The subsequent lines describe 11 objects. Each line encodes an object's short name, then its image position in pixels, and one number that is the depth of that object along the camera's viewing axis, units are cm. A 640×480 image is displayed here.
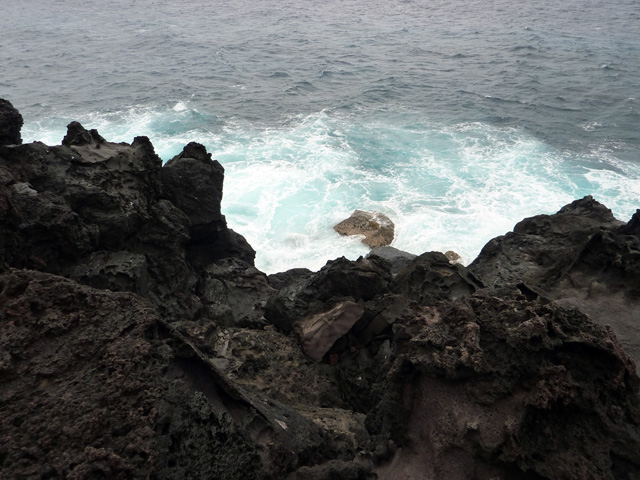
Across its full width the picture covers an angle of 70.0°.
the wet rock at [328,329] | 662
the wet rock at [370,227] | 1448
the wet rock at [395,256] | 1044
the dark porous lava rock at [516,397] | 344
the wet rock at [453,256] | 1358
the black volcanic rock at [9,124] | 684
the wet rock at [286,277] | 967
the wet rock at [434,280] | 702
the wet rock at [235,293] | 794
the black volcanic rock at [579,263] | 580
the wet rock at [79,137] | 781
